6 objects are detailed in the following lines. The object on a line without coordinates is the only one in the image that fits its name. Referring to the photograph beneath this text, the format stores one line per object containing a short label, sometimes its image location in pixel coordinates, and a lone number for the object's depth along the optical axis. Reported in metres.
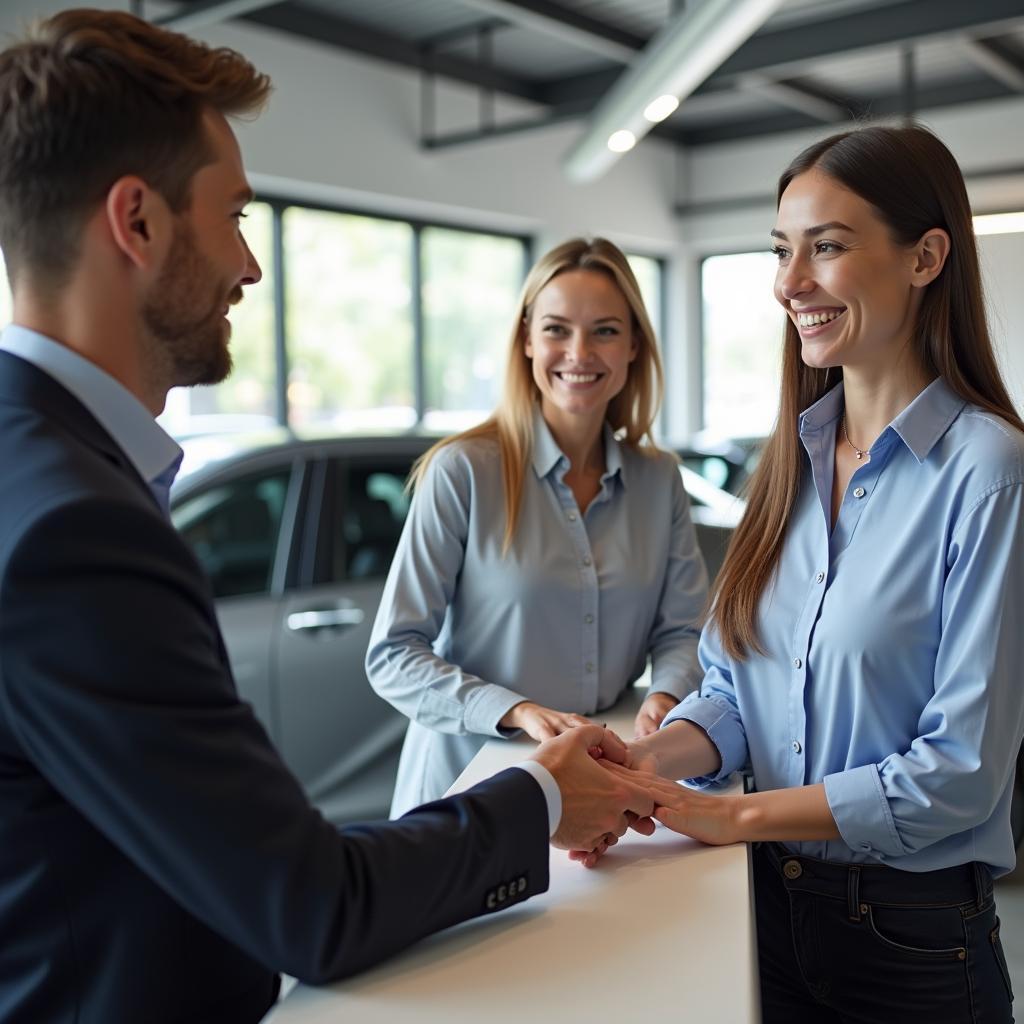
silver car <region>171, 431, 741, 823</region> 3.41
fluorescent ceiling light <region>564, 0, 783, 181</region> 2.55
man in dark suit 0.88
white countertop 1.01
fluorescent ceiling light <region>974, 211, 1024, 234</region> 2.43
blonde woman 2.03
